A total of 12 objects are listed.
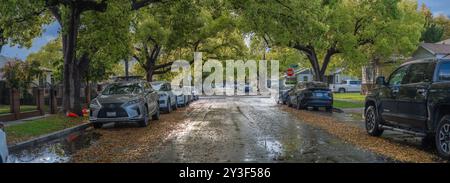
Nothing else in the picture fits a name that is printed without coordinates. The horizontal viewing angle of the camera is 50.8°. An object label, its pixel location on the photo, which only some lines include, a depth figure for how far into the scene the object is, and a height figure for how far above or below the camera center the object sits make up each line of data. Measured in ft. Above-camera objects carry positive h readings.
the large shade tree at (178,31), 73.46 +11.40
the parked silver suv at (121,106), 51.13 -2.64
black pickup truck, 30.25 -1.62
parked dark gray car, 80.79 -2.65
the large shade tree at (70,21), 56.80 +7.77
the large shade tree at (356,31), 87.97 +9.46
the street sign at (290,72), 119.03 +2.19
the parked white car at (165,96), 77.16 -2.44
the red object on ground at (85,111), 69.04 -4.60
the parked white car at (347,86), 207.62 -2.54
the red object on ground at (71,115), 61.93 -4.33
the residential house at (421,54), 148.97 +8.48
